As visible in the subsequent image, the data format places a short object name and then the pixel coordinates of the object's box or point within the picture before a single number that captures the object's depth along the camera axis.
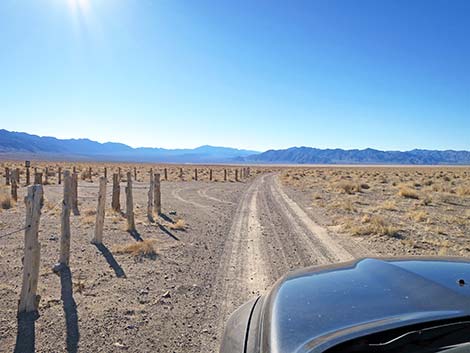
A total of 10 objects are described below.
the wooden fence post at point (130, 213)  10.60
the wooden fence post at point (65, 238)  6.91
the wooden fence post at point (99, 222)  8.88
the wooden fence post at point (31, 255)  4.88
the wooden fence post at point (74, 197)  13.88
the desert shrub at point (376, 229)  10.49
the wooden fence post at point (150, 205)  12.48
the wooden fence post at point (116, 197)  14.06
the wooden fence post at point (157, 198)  14.02
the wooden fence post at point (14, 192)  16.29
